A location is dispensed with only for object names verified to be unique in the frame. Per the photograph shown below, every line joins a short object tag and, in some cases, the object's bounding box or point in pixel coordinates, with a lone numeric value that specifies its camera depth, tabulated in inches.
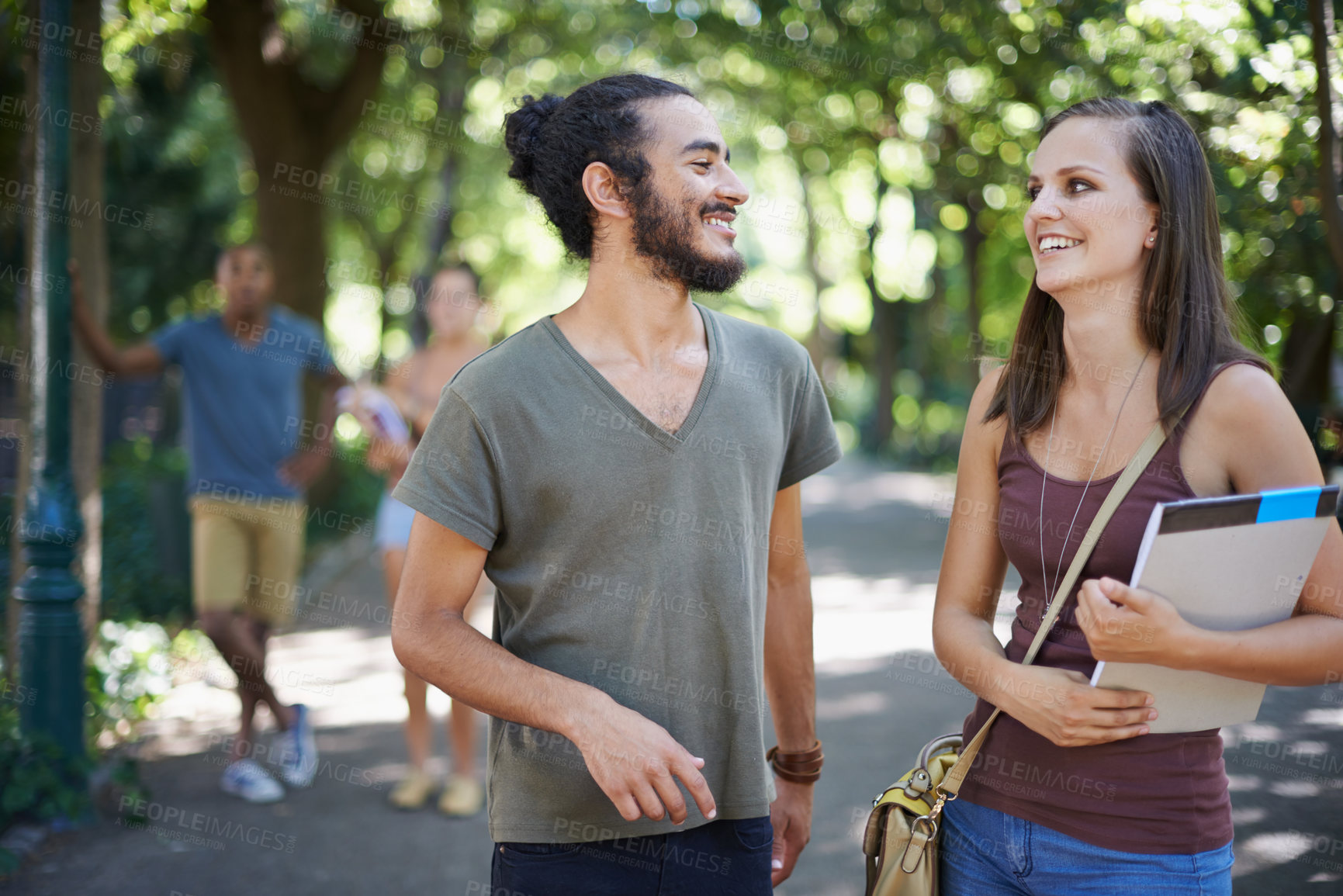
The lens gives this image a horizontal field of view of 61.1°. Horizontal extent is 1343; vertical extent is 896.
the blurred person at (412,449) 210.8
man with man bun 84.0
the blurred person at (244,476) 221.6
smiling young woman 78.4
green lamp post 201.8
